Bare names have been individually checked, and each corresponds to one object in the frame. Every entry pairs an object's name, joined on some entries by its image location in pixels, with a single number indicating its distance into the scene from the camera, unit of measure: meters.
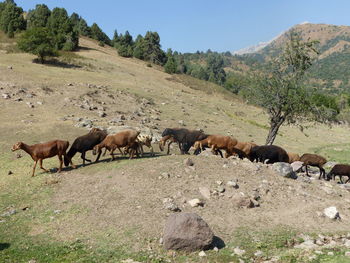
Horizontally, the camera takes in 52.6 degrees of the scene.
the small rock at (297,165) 20.95
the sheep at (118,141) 17.73
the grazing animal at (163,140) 21.44
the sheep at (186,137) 21.61
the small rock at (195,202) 12.77
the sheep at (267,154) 21.28
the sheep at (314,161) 22.58
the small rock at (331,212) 12.47
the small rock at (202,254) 9.96
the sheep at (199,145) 19.84
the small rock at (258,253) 9.97
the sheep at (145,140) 19.61
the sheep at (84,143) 18.27
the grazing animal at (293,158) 23.97
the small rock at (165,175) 14.61
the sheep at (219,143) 19.75
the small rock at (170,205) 12.43
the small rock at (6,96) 32.25
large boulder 10.13
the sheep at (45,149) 16.67
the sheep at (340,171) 21.34
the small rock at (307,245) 10.24
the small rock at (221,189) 13.74
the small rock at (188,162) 15.66
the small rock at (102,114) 31.30
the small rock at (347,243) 10.27
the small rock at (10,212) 12.99
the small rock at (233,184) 14.12
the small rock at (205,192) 13.42
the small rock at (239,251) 10.08
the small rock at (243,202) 12.94
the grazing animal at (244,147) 21.24
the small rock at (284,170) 16.27
